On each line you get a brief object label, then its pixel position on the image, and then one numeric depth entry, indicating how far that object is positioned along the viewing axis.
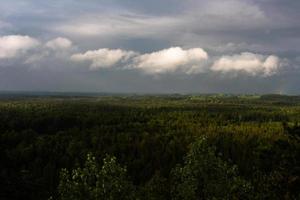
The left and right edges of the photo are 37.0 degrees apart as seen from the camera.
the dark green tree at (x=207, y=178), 41.50
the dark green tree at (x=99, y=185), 39.28
